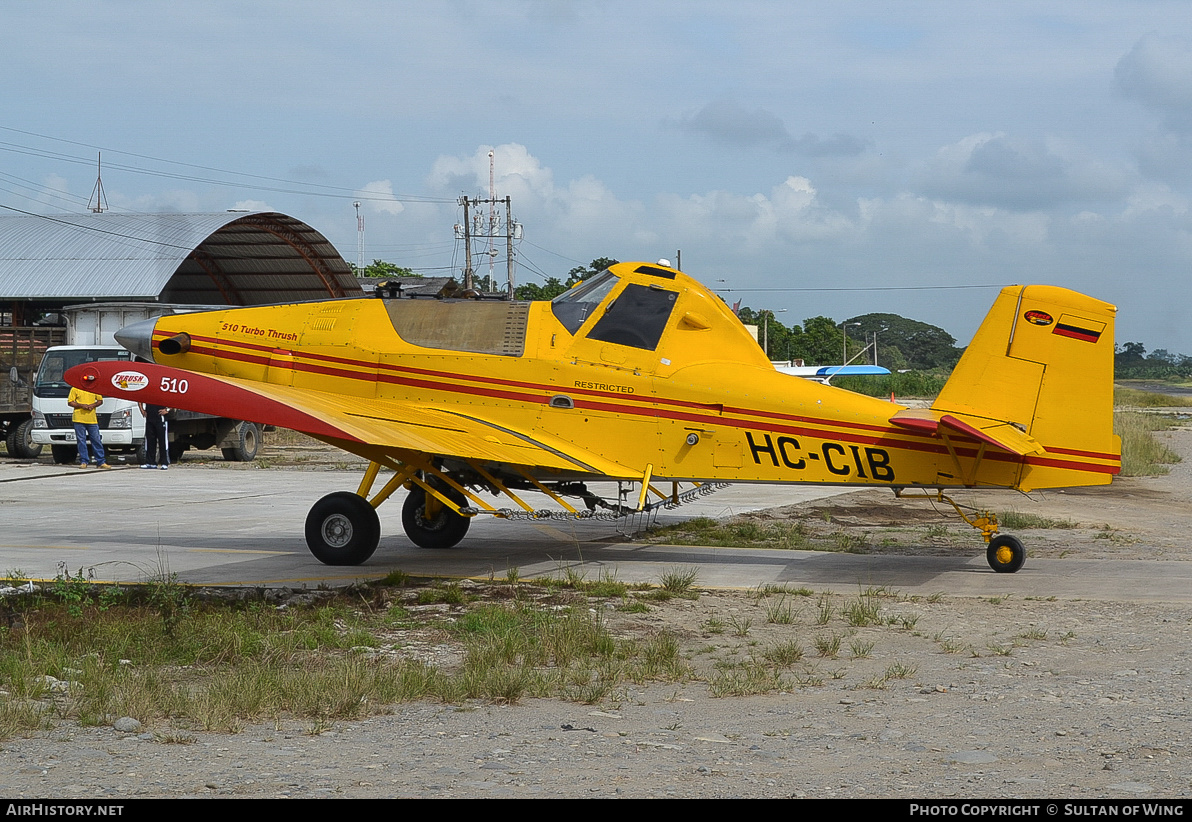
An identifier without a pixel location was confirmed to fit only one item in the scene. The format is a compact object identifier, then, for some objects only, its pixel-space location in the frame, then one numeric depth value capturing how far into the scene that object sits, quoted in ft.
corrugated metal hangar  143.64
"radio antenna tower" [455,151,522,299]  229.04
